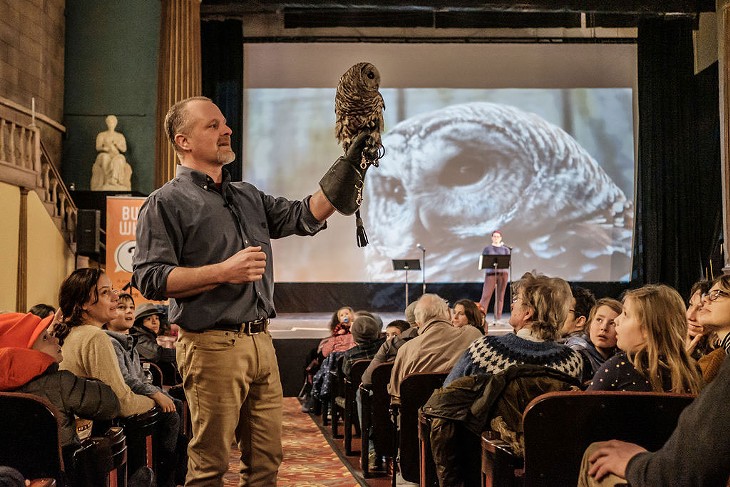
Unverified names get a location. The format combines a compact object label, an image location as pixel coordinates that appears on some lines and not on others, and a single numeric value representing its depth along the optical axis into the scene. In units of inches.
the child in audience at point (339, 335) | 302.8
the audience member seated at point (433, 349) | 175.2
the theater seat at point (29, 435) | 85.9
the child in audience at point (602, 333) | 145.5
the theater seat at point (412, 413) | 150.3
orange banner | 369.1
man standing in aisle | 86.5
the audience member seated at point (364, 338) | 248.2
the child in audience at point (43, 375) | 100.3
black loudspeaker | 417.7
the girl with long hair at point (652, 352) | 93.4
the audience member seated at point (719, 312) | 119.4
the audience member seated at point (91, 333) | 125.3
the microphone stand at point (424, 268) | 476.7
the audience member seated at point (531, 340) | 119.1
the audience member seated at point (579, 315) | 182.1
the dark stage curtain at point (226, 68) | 492.7
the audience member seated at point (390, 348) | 212.4
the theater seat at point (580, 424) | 78.8
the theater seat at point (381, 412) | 191.6
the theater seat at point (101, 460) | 104.1
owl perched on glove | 86.3
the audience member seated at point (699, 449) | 45.3
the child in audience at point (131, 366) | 143.9
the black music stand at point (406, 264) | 434.0
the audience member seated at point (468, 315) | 212.4
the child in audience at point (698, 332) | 135.7
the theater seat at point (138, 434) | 130.9
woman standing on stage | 458.3
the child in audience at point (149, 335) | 210.1
